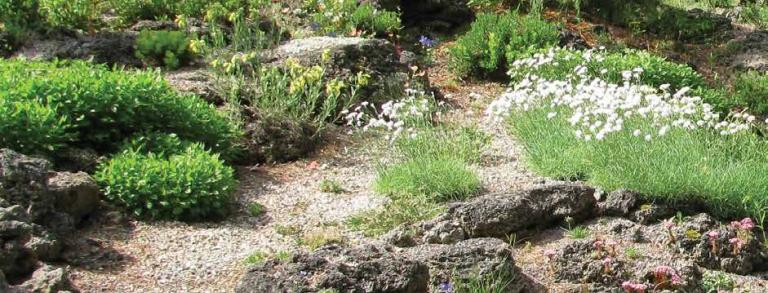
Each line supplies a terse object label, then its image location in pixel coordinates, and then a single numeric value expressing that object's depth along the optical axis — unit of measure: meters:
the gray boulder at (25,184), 6.29
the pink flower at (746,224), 6.55
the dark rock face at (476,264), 5.65
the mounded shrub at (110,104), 7.57
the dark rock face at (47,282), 5.33
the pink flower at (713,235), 6.53
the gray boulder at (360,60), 9.98
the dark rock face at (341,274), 5.35
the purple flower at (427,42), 11.97
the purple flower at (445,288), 5.57
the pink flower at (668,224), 6.66
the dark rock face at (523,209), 6.68
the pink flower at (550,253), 6.19
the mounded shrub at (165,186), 7.08
